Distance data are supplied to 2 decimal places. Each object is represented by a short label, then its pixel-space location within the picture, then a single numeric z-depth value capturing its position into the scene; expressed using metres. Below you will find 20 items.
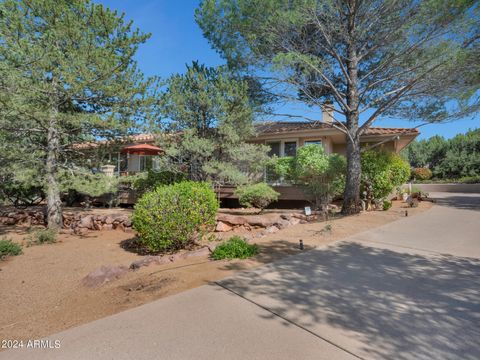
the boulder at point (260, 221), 8.62
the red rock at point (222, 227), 8.89
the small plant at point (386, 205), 10.74
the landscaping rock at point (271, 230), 7.52
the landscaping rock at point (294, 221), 8.64
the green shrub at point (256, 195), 9.87
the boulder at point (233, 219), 8.88
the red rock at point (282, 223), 8.22
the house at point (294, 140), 12.31
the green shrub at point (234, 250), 5.27
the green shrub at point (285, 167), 11.05
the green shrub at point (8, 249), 7.03
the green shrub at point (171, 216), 6.27
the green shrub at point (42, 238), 8.55
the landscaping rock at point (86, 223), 10.43
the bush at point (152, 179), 12.18
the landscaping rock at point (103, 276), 4.88
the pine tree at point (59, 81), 8.03
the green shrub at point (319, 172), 9.91
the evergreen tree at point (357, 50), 8.25
